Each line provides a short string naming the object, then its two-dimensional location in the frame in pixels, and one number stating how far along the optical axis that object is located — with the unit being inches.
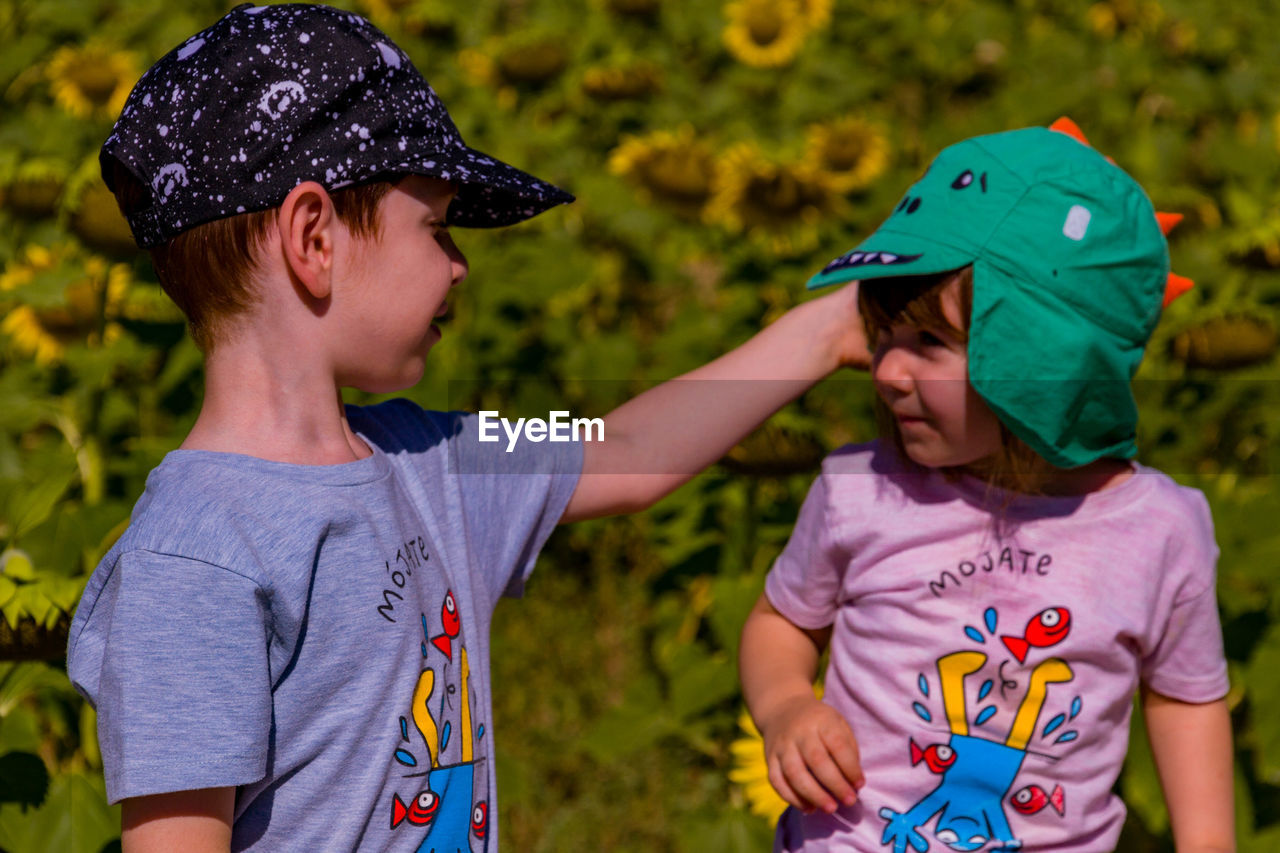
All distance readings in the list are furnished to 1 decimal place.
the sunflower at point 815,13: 159.9
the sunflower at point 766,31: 158.1
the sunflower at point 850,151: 124.0
